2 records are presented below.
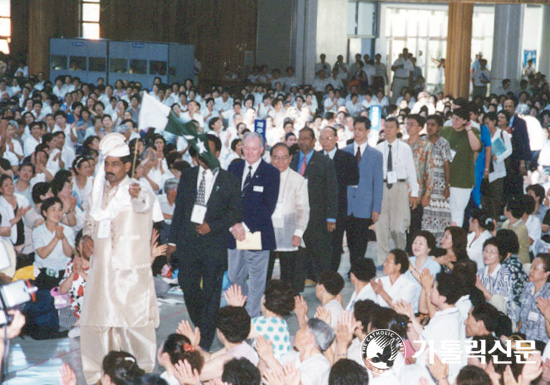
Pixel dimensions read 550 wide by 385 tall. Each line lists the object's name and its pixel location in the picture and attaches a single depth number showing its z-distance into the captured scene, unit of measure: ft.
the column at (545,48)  98.84
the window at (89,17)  99.96
